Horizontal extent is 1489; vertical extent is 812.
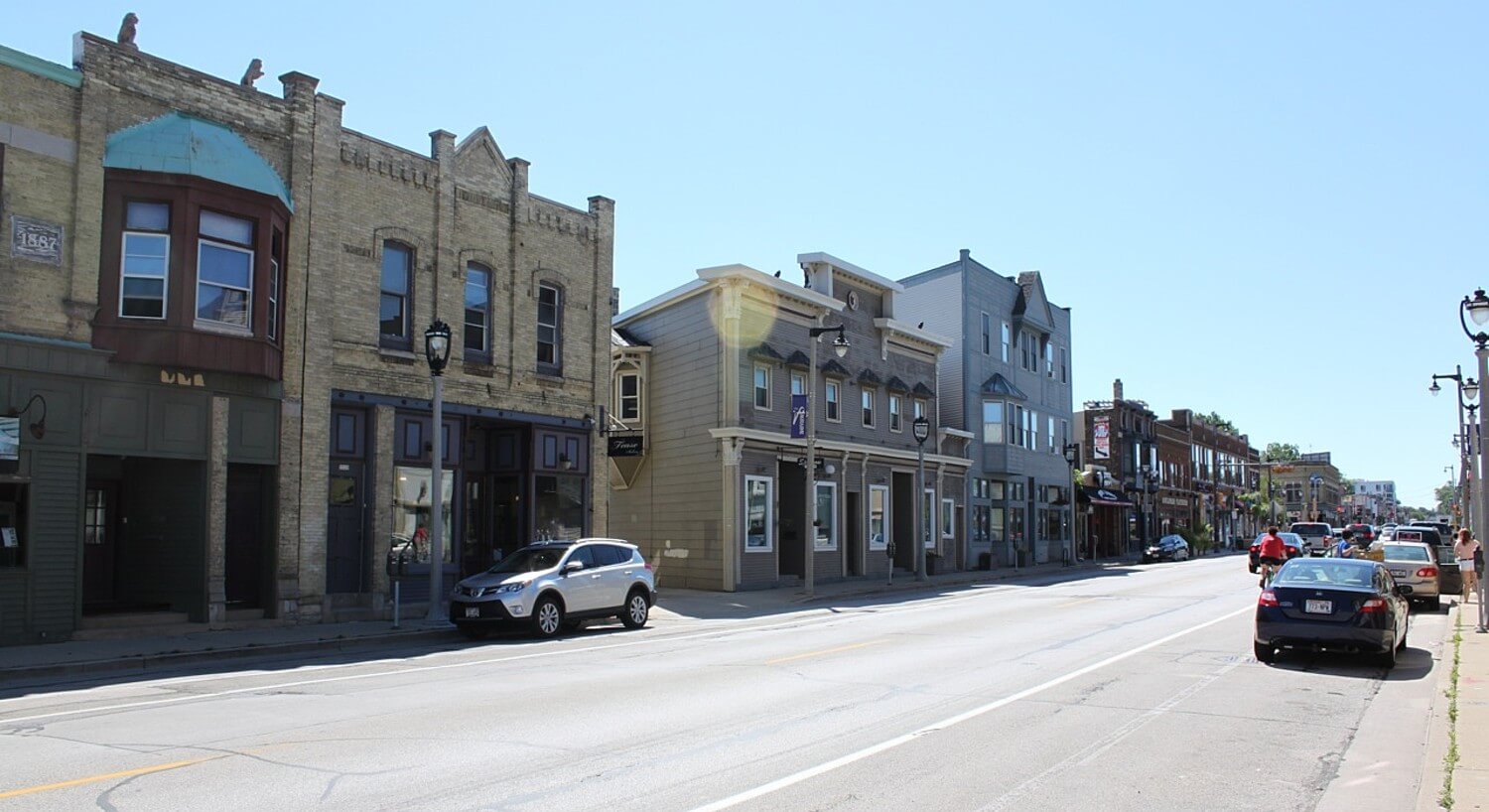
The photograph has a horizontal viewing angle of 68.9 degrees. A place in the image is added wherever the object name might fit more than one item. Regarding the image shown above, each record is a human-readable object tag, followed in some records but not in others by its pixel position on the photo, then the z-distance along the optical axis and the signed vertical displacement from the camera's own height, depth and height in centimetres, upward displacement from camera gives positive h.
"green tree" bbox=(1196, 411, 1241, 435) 12015 +862
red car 3220 -169
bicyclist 2436 -121
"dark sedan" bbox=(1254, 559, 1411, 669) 1347 -144
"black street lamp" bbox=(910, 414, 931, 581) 3500 +20
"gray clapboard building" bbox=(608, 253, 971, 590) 3052 +202
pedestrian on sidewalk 2194 -106
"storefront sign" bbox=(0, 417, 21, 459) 1574 +78
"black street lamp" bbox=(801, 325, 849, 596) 2875 +51
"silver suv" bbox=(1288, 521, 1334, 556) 4738 -166
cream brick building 1642 +262
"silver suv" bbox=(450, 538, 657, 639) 1797 -165
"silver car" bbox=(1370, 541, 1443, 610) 2355 -152
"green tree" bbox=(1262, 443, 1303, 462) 15288 +666
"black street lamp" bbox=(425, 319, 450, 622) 1956 +37
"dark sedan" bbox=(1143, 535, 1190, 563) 5597 -274
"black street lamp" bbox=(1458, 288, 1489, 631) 1796 +274
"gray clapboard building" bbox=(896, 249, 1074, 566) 4469 +420
